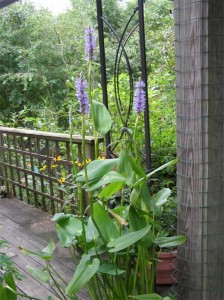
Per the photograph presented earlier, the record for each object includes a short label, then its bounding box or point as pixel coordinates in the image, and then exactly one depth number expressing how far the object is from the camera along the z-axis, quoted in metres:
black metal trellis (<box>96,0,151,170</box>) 1.43
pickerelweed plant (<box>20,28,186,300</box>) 1.08
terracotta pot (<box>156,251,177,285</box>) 1.70
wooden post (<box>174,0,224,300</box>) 1.11
